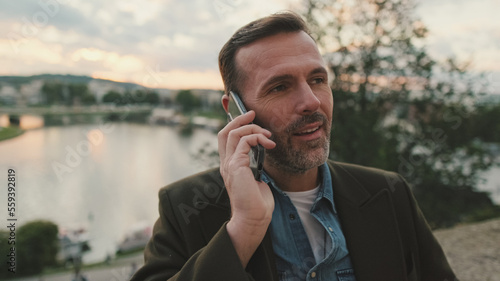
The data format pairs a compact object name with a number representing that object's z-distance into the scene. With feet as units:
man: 2.01
